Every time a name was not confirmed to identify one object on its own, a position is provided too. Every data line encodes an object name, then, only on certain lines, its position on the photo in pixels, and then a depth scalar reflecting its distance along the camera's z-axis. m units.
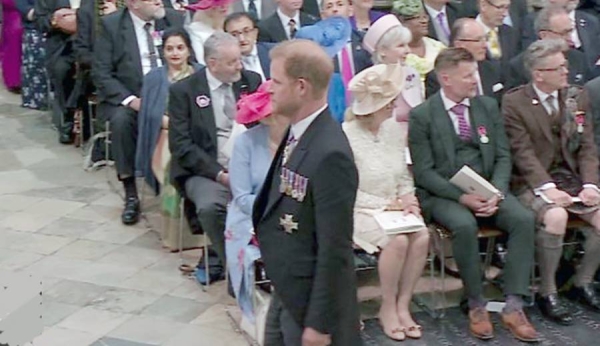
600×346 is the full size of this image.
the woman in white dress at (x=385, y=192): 10.56
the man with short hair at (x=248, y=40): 12.80
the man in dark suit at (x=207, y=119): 11.49
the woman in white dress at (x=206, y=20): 13.61
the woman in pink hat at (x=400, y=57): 12.20
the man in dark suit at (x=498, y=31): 13.65
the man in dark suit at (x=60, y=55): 16.12
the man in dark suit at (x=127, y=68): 13.41
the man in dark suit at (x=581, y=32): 13.96
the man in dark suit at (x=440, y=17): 14.06
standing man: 6.98
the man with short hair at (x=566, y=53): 12.91
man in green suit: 10.74
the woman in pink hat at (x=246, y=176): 10.26
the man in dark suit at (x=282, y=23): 14.10
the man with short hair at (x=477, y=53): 12.25
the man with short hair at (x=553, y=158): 11.18
